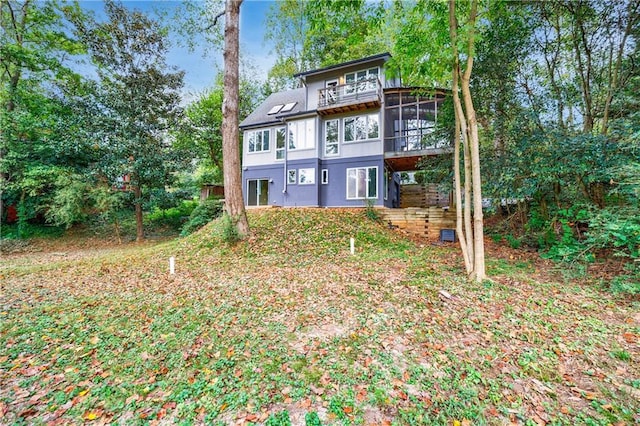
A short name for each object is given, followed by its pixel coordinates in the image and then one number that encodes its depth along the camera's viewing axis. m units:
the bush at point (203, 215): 13.91
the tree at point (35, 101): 11.90
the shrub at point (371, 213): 11.58
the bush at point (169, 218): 17.61
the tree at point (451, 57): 5.14
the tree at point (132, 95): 12.69
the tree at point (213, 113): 22.28
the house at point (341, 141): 13.26
